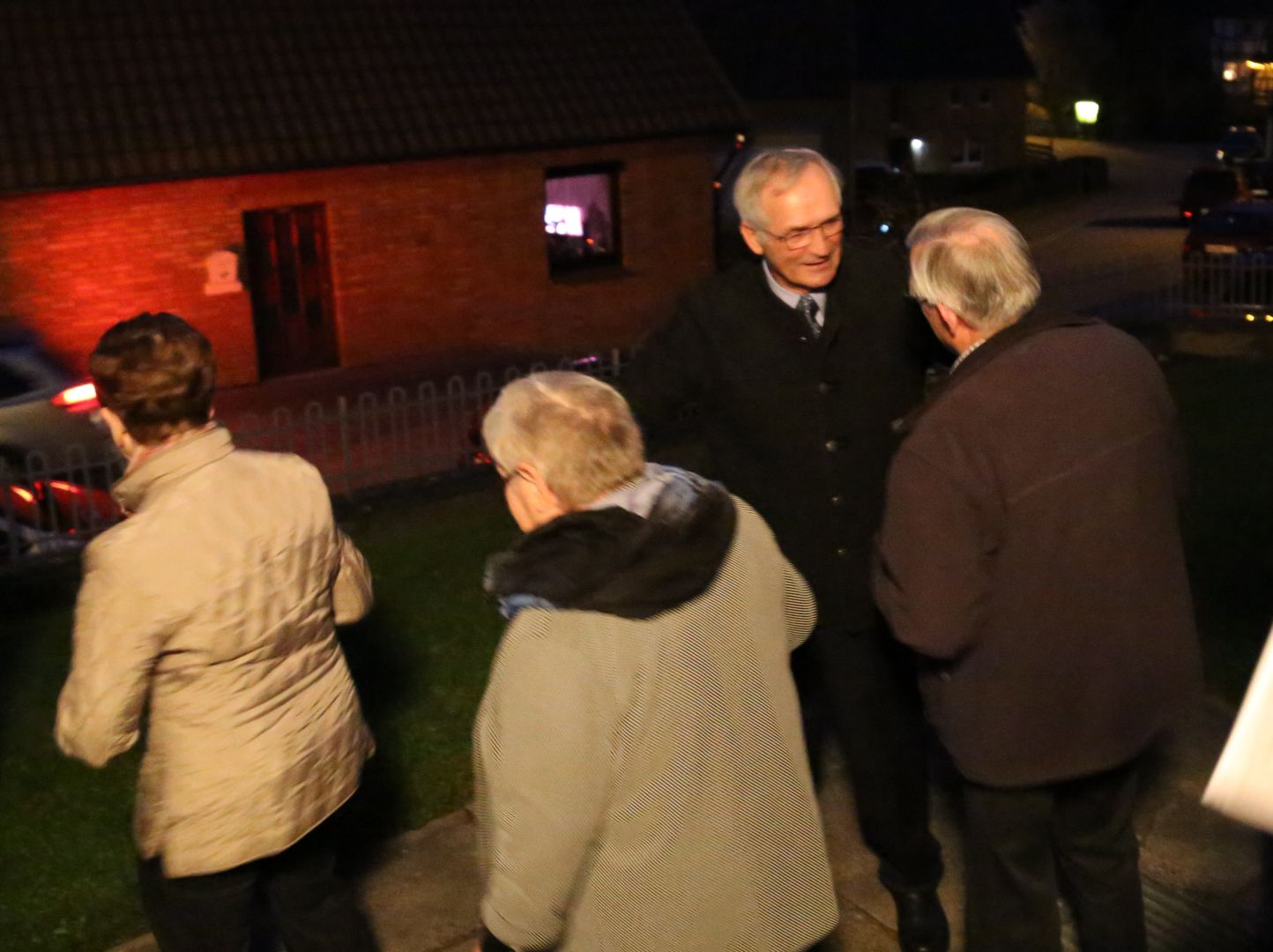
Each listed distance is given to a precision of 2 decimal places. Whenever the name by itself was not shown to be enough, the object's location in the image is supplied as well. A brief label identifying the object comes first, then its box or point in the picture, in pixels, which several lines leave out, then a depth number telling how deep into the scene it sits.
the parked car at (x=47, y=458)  8.78
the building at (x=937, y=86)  50.00
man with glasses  3.96
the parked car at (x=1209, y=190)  33.44
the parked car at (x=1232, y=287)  16.16
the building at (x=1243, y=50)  66.25
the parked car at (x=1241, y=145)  50.47
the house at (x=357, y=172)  15.78
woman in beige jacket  3.11
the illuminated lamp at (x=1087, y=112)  63.47
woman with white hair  2.58
